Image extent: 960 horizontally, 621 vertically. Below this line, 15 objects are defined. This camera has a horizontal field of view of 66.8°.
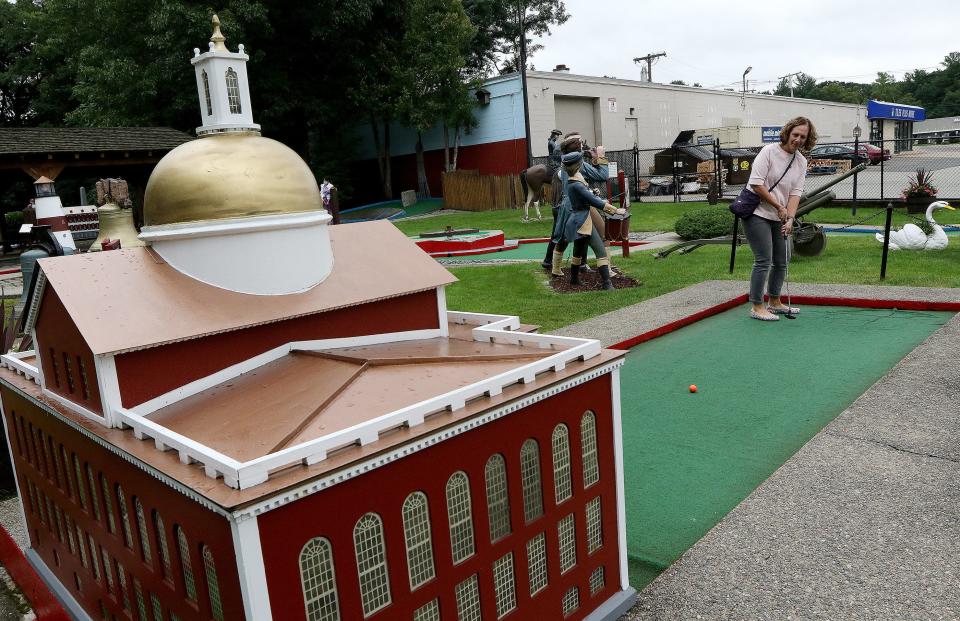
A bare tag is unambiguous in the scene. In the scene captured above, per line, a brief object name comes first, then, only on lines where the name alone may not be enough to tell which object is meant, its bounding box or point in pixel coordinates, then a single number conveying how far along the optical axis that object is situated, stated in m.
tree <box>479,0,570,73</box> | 52.19
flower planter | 19.72
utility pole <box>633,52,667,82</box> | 63.69
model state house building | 3.02
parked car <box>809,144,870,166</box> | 37.58
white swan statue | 14.52
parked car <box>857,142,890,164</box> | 36.94
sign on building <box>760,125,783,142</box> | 47.94
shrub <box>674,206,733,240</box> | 18.19
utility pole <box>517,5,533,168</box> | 31.71
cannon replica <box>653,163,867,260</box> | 14.60
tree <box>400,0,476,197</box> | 35.31
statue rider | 12.09
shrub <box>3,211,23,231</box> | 43.72
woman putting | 9.02
